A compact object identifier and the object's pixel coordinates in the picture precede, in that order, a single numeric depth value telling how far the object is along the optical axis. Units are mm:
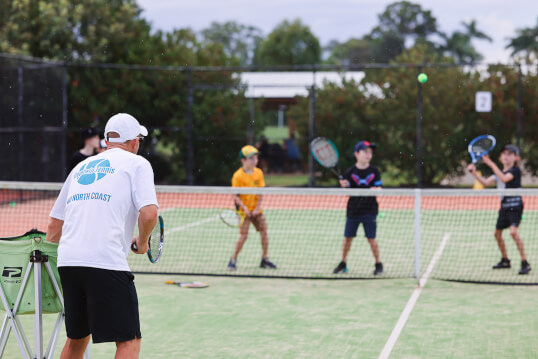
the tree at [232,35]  84438
